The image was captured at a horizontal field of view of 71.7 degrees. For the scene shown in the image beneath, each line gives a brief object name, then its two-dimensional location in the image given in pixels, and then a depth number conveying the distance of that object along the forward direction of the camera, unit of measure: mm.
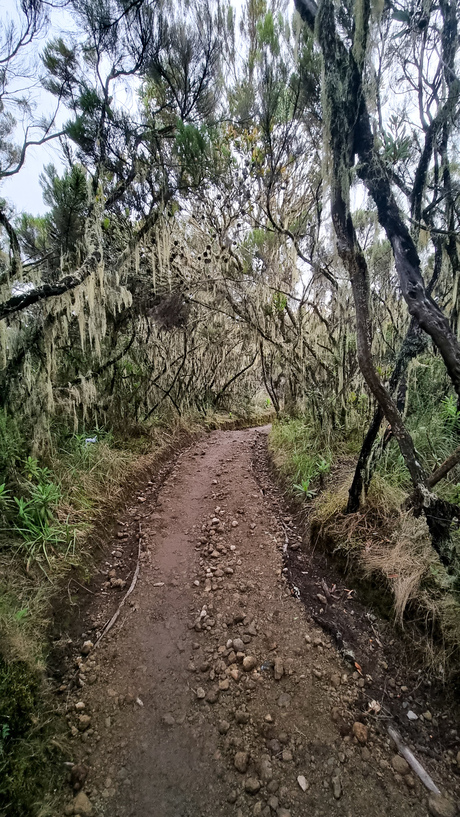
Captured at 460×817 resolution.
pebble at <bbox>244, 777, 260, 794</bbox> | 1459
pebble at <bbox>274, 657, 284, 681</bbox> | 1950
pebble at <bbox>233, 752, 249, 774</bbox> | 1535
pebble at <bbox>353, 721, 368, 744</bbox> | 1623
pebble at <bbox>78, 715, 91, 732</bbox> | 1736
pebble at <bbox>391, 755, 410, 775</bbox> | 1499
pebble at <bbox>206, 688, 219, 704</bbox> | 1854
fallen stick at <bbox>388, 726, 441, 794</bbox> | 1444
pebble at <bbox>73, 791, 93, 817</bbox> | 1408
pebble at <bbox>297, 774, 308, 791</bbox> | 1464
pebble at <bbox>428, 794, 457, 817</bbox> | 1360
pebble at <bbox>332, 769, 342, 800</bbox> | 1425
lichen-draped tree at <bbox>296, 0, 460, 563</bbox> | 2045
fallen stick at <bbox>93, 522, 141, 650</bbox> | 2322
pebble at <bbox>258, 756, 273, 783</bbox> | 1502
